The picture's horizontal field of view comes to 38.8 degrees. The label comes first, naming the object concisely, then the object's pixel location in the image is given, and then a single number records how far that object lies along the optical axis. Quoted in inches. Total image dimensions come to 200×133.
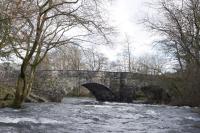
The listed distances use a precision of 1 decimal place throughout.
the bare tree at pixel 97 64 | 1592.8
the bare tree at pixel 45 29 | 516.6
